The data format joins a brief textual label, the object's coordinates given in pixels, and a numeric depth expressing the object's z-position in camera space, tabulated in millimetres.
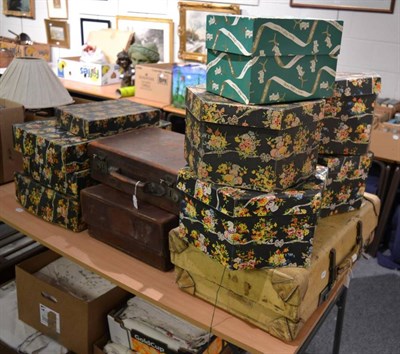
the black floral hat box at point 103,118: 1580
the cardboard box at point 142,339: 1434
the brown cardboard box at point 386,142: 2607
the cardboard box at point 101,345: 1545
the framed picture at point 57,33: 4492
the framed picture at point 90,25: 4164
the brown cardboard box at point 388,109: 2775
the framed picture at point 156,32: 3781
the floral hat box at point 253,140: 1066
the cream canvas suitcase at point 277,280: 1109
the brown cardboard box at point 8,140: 1846
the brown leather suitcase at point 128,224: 1351
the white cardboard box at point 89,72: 3660
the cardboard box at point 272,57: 1055
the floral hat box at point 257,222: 1087
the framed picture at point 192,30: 3572
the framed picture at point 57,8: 4410
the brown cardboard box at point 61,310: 1537
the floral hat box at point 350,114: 1342
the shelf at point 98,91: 3307
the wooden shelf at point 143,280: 1142
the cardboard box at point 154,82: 3191
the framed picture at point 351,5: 2840
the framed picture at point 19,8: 4758
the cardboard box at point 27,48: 4137
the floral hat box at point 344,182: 1384
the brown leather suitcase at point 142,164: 1358
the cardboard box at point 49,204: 1563
